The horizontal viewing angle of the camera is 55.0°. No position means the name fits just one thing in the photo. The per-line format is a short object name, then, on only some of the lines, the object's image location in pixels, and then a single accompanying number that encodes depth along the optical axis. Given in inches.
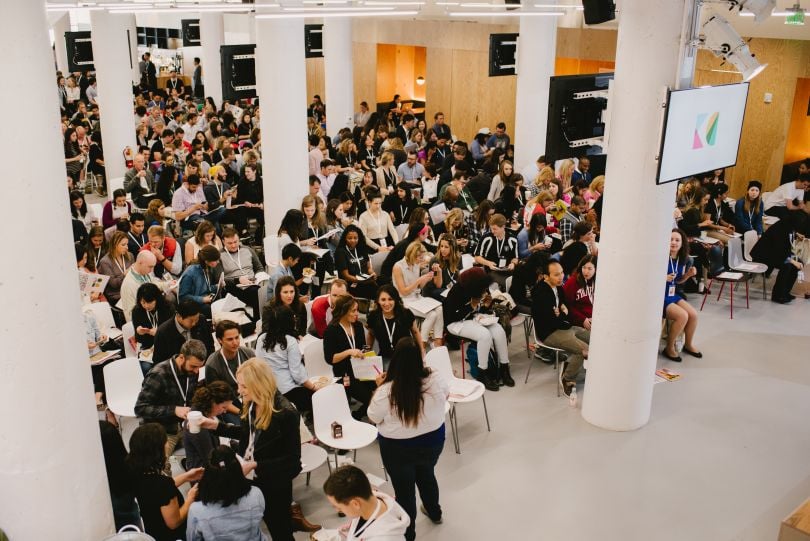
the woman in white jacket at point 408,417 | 195.6
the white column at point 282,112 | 391.9
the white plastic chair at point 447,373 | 254.7
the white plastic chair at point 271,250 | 358.0
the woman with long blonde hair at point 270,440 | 189.6
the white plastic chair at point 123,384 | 246.7
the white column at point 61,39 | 1090.7
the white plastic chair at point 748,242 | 398.3
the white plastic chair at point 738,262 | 381.4
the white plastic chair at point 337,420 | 229.3
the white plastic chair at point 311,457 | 217.5
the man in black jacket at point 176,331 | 249.0
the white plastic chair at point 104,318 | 281.9
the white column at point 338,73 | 653.9
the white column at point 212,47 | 864.3
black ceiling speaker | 305.1
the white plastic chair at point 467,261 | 350.9
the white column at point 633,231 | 235.5
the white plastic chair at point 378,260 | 364.8
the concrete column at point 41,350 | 141.2
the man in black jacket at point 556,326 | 290.7
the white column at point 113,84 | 523.5
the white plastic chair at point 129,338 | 276.4
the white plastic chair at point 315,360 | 267.3
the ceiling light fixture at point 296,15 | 354.8
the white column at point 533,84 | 509.7
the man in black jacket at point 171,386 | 222.2
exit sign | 331.6
